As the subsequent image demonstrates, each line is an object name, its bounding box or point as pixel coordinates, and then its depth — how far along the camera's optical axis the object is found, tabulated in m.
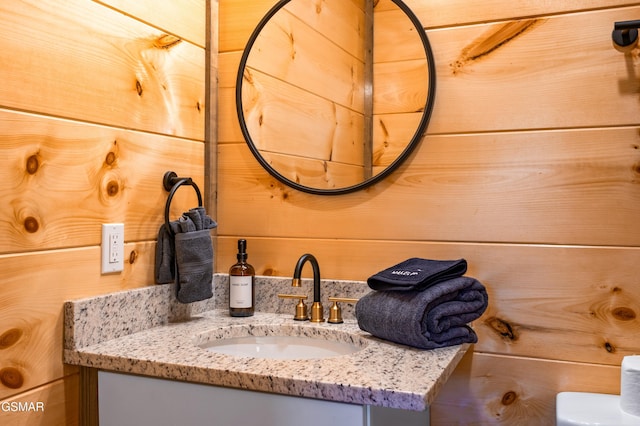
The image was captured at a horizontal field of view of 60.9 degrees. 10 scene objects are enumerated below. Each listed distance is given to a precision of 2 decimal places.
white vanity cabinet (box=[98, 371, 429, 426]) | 0.96
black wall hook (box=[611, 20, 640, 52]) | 1.22
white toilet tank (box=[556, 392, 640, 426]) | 1.09
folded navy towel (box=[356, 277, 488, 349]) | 1.15
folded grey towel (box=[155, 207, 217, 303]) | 1.40
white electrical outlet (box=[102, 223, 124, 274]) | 1.27
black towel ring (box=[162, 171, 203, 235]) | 1.41
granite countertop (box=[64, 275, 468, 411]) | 0.95
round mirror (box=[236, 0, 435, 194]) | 1.44
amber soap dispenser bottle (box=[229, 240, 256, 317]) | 1.51
